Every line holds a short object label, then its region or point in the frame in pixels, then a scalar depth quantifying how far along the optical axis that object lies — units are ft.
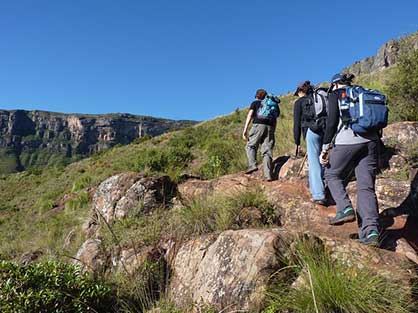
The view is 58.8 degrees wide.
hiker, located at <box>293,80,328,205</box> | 17.12
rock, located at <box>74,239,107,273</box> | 15.01
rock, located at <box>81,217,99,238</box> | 21.08
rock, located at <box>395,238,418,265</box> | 12.48
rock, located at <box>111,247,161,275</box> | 13.61
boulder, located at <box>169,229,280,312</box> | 10.91
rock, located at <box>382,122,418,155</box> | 21.86
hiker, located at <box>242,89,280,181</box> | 24.71
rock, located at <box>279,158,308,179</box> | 22.82
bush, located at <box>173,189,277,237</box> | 15.67
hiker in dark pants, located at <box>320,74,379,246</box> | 13.04
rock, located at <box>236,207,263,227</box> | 15.92
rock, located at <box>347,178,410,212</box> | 17.69
